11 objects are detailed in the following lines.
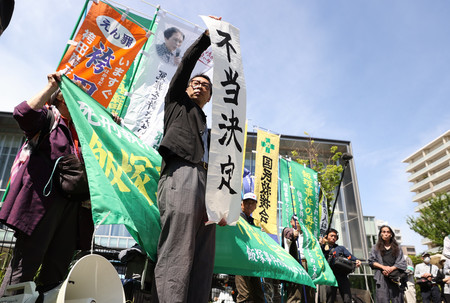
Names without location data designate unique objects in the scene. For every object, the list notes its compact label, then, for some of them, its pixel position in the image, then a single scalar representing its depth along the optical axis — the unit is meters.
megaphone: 1.79
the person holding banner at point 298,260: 5.35
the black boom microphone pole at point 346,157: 10.47
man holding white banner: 1.97
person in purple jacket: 2.05
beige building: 60.49
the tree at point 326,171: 14.81
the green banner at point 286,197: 8.62
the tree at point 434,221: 21.03
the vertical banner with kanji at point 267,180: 7.99
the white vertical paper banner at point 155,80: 4.84
